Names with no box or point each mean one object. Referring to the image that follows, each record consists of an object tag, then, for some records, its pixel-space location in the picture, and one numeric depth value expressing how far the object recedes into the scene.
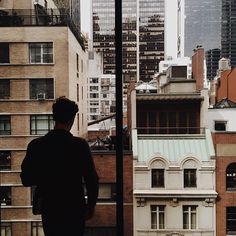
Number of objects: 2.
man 1.40
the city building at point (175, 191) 10.23
